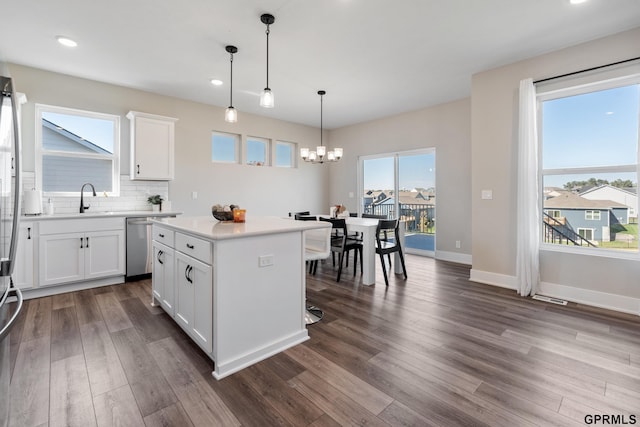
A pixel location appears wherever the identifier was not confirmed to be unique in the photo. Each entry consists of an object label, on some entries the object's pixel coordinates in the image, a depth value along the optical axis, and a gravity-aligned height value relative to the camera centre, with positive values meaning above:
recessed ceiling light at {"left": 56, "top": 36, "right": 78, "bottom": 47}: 3.00 +1.82
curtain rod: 2.85 +1.52
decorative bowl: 2.63 -0.01
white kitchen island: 1.88 -0.53
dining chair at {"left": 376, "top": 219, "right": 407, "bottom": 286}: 3.82 -0.45
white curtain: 3.34 +0.26
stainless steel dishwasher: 3.94 -0.48
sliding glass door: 5.65 +0.46
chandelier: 4.53 +0.96
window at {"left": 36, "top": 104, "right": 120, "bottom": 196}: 3.84 +0.89
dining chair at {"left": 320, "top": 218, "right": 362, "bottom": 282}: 3.79 -0.43
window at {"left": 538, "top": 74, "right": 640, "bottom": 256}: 2.96 +0.56
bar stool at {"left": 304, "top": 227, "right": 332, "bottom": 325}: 2.73 -0.37
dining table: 3.75 -0.47
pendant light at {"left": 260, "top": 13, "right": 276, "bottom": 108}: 2.65 +1.11
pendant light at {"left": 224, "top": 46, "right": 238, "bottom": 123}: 2.99 +1.03
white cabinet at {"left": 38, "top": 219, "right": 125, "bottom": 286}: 3.37 -0.45
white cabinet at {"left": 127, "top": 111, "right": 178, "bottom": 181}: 4.22 +1.01
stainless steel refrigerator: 0.91 -0.01
